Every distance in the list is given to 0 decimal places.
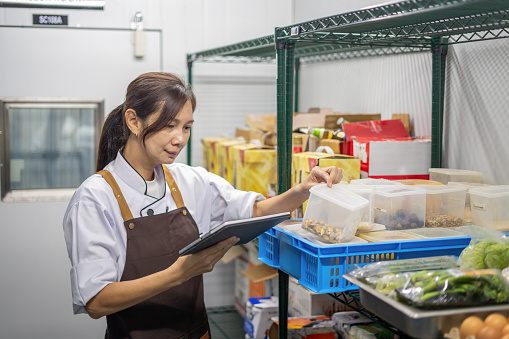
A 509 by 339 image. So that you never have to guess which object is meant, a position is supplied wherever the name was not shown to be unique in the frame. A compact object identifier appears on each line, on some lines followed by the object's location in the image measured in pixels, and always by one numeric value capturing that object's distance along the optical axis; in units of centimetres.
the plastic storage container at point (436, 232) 190
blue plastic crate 176
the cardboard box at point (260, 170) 297
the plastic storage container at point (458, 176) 232
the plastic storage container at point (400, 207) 203
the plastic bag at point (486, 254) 159
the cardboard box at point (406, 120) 292
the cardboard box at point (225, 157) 335
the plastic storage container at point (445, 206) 208
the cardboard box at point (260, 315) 331
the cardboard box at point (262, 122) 365
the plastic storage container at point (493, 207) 197
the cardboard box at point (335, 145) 269
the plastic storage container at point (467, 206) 210
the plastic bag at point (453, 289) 135
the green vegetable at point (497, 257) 159
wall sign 391
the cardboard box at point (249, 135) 346
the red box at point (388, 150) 246
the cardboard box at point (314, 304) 291
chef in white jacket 177
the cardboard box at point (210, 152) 379
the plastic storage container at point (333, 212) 181
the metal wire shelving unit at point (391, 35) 171
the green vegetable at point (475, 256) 161
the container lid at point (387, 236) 185
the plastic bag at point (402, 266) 158
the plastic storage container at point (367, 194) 200
